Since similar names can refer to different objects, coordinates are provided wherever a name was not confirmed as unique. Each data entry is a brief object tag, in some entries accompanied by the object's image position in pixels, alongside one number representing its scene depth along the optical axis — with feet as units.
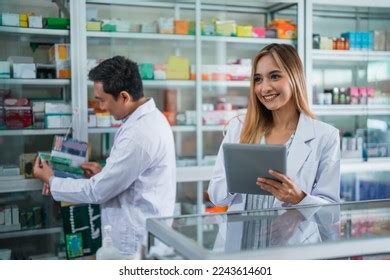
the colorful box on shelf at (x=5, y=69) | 10.21
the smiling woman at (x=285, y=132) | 6.23
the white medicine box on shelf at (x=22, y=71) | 10.29
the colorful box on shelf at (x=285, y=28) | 12.85
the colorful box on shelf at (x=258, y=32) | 12.82
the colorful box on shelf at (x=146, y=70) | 11.78
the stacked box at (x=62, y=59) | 10.44
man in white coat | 7.15
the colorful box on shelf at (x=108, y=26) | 11.17
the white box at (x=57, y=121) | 10.53
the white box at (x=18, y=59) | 10.32
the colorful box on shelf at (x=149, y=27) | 11.60
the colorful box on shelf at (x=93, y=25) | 10.93
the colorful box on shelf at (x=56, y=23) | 10.40
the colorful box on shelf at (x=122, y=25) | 11.32
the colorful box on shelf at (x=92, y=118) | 11.04
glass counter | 3.57
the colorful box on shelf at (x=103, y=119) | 11.16
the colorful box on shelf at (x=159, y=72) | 11.94
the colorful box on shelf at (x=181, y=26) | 11.96
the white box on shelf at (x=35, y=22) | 10.33
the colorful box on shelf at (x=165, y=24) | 11.79
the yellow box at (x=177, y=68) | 12.11
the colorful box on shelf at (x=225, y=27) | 12.41
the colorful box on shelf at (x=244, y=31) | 12.70
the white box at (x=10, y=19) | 10.19
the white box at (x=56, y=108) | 10.51
